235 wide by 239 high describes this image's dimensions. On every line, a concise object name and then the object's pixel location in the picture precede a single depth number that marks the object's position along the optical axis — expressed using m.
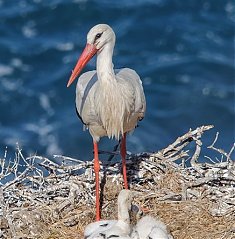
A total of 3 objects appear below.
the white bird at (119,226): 18.14
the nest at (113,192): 19.78
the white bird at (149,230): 18.34
